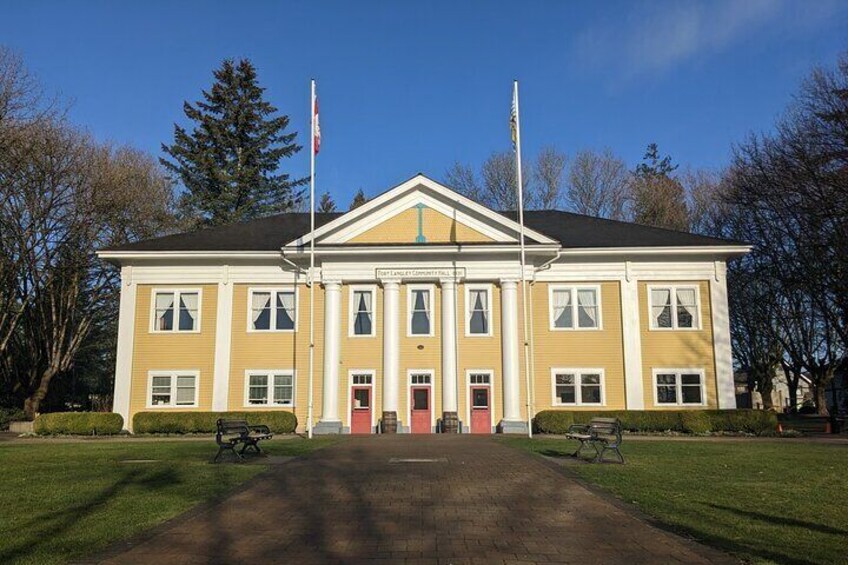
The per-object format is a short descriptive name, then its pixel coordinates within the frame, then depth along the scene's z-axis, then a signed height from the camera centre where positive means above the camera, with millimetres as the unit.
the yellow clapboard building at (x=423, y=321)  29609 +3075
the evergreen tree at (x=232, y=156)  53281 +18700
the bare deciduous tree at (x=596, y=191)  52125 +14754
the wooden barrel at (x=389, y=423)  28734 -1269
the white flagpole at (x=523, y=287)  26300 +4255
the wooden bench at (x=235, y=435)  16062 -1027
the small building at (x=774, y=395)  60069 -548
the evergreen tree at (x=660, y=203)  48656 +13304
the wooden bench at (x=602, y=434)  16281 -1031
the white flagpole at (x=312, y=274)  27828 +4953
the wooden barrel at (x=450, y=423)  28422 -1273
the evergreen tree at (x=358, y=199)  69125 +19347
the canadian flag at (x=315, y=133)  27766 +10335
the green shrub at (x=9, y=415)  33594 -1050
